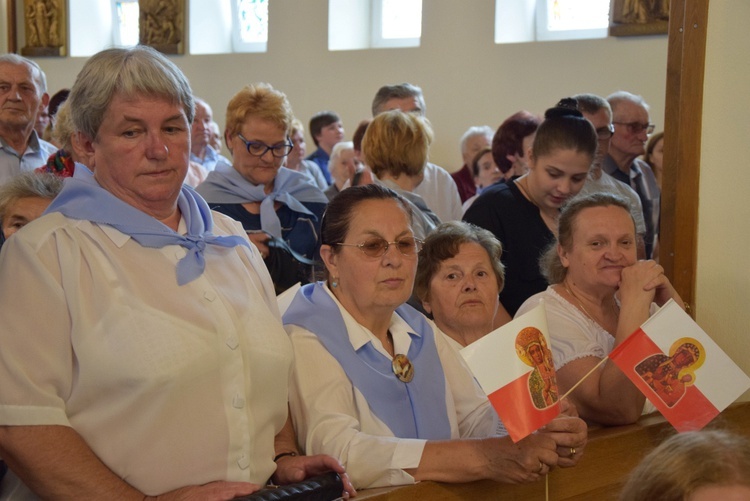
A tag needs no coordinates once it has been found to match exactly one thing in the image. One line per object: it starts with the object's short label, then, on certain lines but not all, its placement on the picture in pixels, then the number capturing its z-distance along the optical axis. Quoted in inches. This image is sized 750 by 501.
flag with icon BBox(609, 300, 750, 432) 111.0
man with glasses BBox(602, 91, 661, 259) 215.2
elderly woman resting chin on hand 124.1
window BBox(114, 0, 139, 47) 510.9
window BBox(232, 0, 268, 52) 466.6
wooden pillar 143.7
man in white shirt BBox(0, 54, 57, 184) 203.0
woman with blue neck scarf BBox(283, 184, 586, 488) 99.2
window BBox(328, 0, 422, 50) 428.5
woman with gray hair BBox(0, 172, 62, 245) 120.8
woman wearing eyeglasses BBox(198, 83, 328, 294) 163.2
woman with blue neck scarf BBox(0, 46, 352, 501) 81.6
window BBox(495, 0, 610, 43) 388.2
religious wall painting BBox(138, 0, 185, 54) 469.7
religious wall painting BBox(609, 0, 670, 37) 347.7
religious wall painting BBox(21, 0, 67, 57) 502.6
